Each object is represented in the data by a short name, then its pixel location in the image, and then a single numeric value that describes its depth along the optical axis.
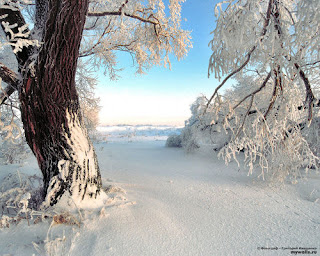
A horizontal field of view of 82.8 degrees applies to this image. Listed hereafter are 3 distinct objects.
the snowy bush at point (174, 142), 8.19
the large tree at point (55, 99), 1.94
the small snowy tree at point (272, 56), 1.60
